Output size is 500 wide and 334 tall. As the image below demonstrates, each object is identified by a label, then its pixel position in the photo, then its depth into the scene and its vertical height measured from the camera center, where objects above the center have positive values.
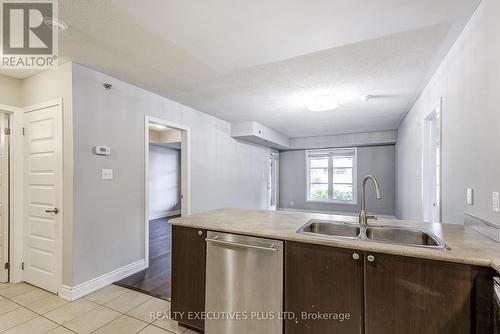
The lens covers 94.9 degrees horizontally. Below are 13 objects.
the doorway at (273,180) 7.94 -0.43
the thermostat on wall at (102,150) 2.63 +0.21
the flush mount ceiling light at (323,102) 3.45 +0.99
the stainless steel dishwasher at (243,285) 1.59 -0.85
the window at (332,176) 7.47 -0.27
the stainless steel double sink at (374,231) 1.64 -0.50
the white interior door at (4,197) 2.76 -0.35
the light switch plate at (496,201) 1.35 -0.20
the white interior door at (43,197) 2.52 -0.34
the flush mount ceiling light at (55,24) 1.75 +1.13
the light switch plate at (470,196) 1.70 -0.21
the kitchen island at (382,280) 1.13 -0.64
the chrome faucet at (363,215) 1.81 -0.37
